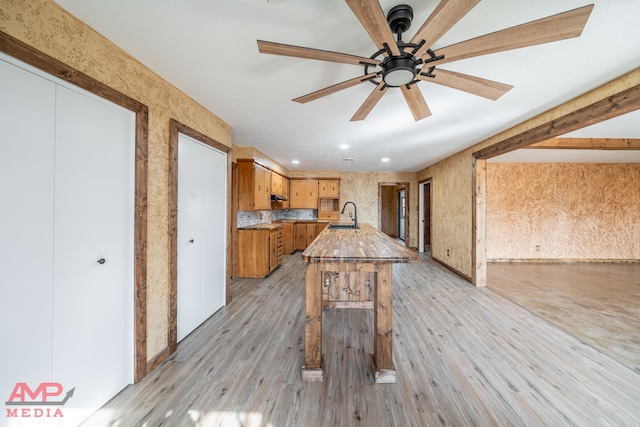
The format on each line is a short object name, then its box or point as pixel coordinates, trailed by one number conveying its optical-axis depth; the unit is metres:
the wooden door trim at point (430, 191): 6.04
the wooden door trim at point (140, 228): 1.76
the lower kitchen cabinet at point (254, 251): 4.28
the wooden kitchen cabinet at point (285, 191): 6.29
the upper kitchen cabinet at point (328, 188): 6.98
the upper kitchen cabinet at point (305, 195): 6.95
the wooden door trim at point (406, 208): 7.18
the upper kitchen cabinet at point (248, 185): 4.30
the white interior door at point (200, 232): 2.32
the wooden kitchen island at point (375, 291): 1.59
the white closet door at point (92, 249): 1.34
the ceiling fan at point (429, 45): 0.99
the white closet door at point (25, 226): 1.10
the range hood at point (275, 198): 5.34
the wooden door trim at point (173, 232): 2.10
